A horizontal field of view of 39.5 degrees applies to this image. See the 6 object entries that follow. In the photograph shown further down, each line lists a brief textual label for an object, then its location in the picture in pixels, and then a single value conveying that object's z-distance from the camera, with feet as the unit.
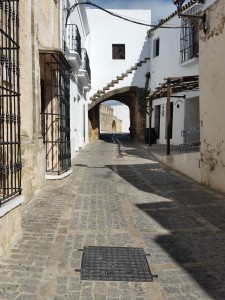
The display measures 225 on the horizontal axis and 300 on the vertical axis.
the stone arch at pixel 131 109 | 70.54
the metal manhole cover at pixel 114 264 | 10.51
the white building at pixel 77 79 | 41.37
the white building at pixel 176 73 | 45.16
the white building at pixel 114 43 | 71.10
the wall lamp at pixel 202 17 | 24.15
